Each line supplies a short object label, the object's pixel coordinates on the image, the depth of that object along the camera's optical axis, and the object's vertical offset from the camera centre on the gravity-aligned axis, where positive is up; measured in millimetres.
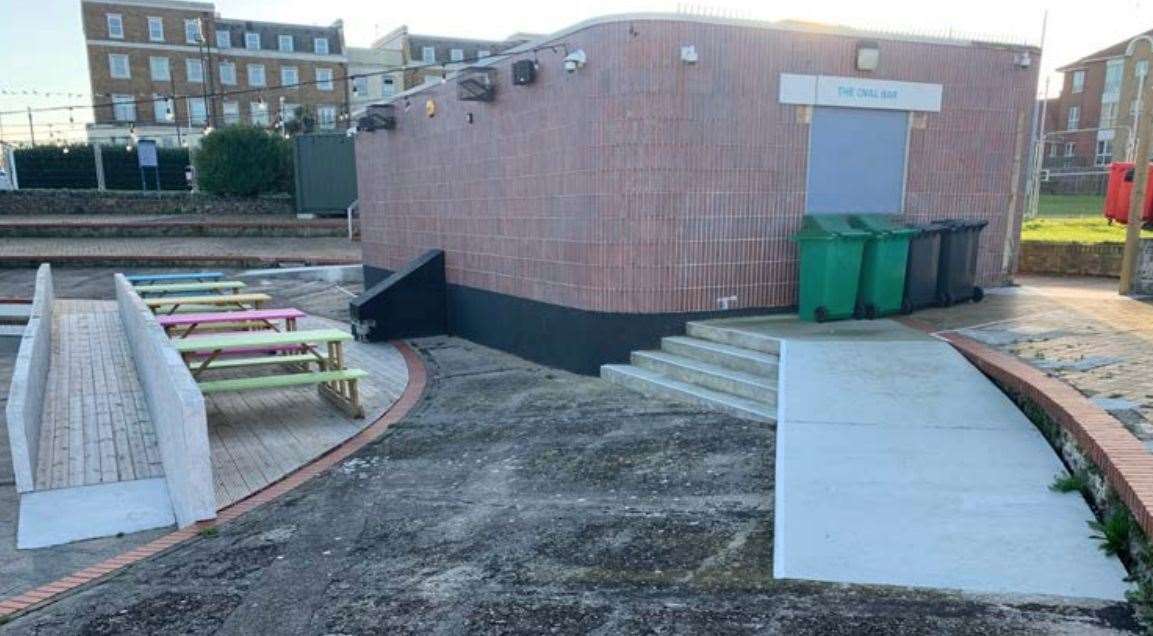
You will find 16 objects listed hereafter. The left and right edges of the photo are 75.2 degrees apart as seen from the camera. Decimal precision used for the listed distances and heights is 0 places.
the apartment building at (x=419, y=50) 52781 +9518
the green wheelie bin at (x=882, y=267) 8096 -953
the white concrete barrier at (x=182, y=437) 5215 -1887
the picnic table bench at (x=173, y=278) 13898 -1894
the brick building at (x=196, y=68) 46188 +7146
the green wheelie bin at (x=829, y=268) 7887 -943
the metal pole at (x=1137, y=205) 9016 -308
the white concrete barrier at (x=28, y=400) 6270 -2084
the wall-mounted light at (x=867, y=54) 8430 +1382
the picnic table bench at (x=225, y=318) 9008 -1695
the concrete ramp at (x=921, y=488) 3670 -1813
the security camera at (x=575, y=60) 8086 +1259
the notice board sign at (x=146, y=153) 31812 +1020
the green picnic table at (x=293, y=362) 7418 -1974
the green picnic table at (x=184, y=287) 12292 -1810
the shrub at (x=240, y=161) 29453 +671
